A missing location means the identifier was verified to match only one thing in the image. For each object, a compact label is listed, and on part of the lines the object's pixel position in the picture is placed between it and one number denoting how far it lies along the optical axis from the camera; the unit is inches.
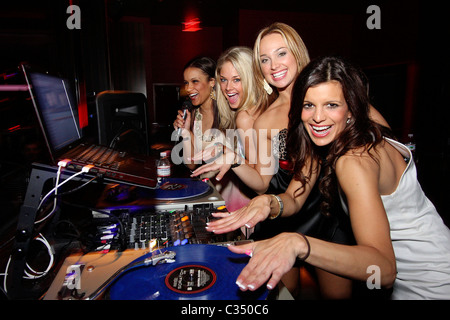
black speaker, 71.6
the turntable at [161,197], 51.4
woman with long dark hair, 31.6
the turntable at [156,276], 27.4
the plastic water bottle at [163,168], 68.0
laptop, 33.9
